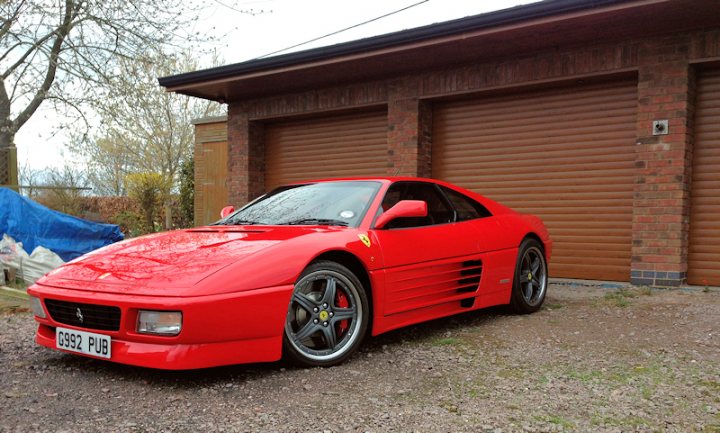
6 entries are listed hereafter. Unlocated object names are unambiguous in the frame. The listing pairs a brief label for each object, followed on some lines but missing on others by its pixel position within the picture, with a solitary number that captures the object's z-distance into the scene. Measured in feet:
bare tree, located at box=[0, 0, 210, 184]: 32.55
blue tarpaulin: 24.00
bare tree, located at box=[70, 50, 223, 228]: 88.99
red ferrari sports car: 10.03
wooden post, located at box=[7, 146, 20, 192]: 25.40
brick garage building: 22.48
